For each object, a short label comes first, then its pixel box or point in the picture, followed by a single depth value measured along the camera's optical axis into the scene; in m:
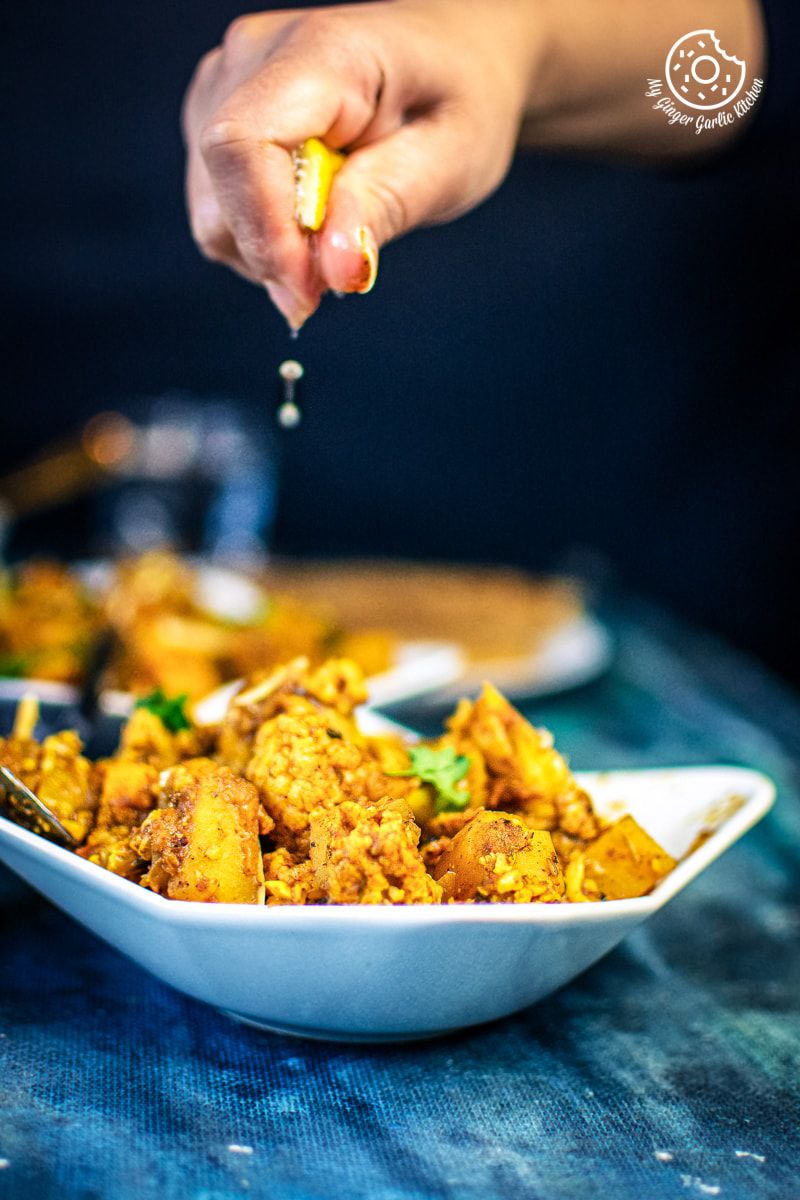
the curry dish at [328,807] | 0.50
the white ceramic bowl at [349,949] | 0.49
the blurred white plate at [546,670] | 0.80
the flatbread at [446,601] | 0.91
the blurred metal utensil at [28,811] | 0.53
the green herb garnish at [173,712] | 0.58
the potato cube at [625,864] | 0.54
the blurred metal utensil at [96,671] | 0.69
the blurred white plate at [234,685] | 0.71
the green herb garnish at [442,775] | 0.55
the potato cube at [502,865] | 0.50
